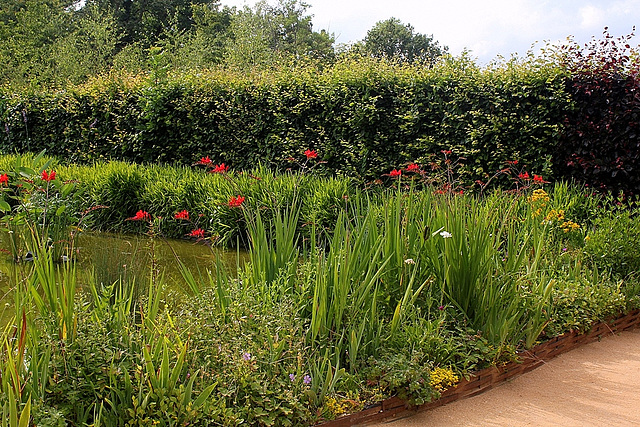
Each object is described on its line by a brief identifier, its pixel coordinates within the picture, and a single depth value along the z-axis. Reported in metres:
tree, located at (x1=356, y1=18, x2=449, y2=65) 56.22
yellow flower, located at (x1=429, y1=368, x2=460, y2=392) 2.86
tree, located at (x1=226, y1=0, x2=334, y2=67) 24.14
